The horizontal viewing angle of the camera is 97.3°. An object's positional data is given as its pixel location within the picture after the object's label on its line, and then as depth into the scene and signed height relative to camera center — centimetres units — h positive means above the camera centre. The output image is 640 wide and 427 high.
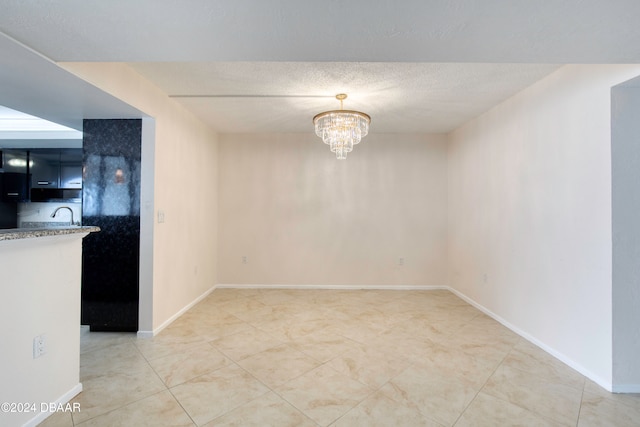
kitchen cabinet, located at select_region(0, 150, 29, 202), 429 +56
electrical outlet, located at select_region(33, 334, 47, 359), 163 -76
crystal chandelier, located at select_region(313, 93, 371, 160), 297 +98
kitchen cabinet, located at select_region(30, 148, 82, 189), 438 +75
